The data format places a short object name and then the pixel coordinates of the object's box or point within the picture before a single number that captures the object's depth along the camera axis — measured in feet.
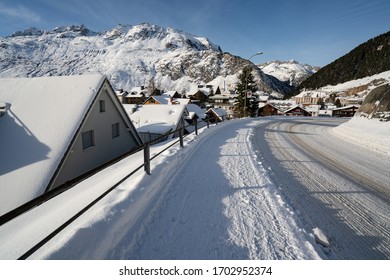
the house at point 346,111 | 181.61
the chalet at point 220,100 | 313.53
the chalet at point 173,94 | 316.19
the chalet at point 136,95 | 327.55
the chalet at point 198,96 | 322.26
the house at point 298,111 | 193.88
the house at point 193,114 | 128.57
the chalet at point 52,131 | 28.53
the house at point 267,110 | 203.62
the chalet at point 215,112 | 165.73
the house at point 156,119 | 82.69
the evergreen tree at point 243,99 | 115.16
